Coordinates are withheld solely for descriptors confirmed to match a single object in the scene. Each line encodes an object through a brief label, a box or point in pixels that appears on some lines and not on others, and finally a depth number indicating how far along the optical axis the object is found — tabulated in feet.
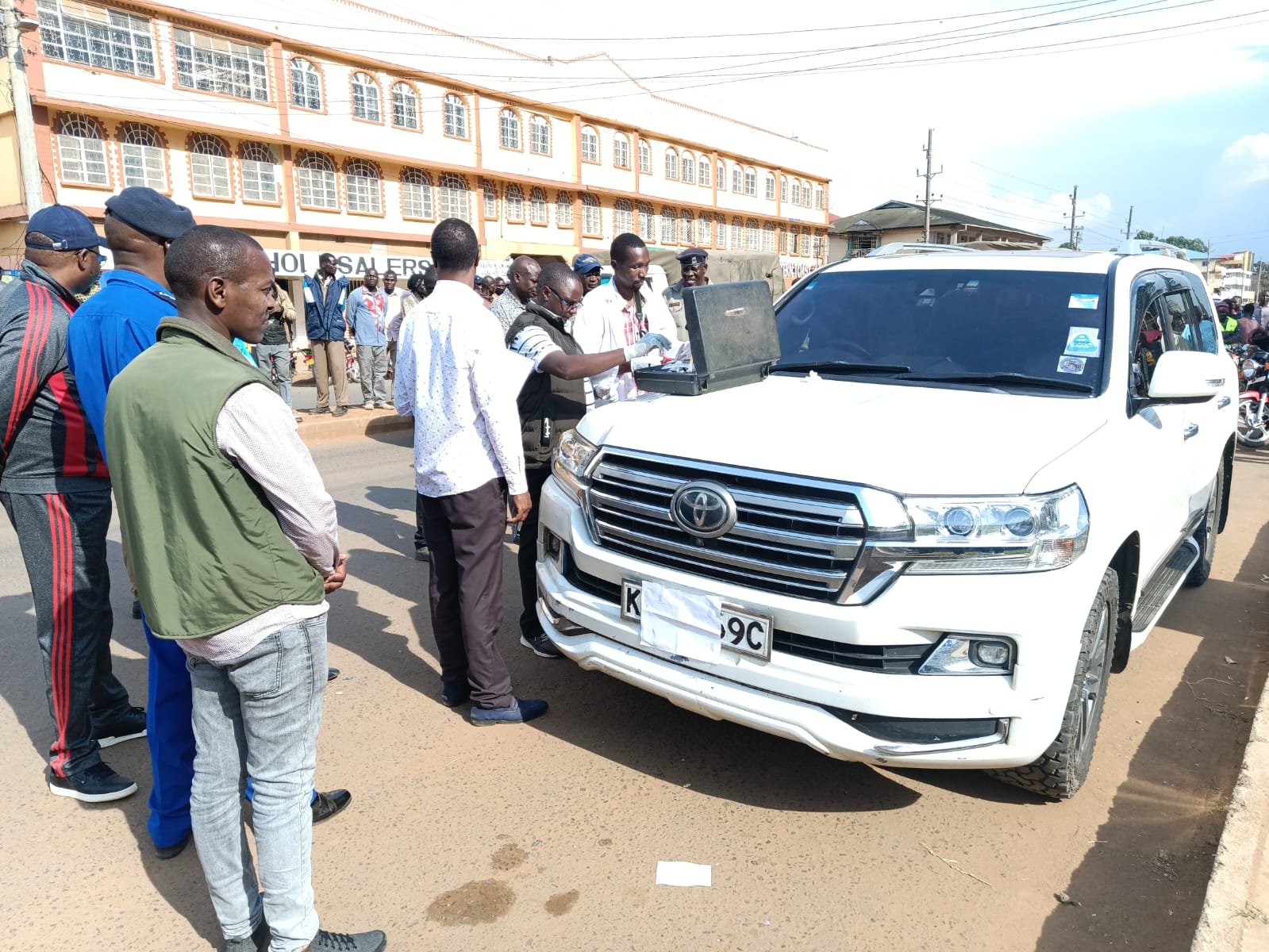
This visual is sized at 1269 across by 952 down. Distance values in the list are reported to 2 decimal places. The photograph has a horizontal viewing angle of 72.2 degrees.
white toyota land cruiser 8.53
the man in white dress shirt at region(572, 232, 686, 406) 16.29
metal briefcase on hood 11.89
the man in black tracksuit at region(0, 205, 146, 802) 9.93
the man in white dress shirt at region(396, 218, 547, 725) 11.38
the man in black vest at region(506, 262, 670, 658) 13.15
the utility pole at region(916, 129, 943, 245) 156.04
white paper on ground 8.92
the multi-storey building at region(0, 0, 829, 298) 81.05
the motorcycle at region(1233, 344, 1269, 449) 36.14
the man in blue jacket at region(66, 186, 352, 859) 8.93
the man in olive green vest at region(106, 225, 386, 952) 6.69
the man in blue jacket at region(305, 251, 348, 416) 38.11
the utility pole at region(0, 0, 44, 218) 44.83
